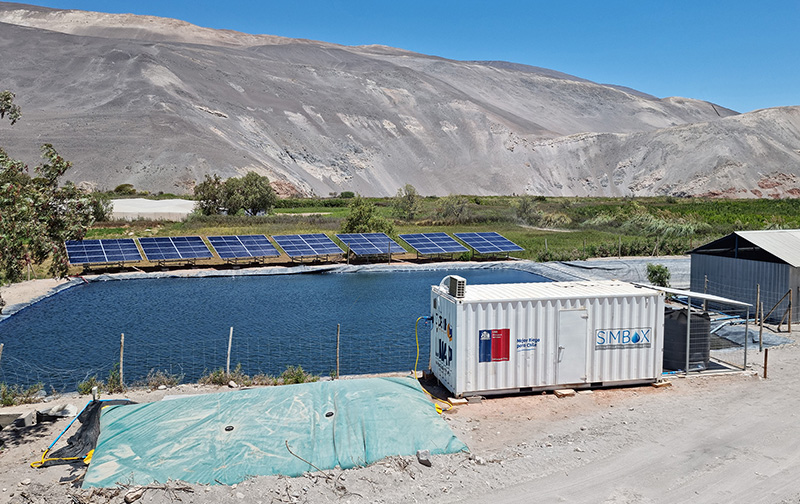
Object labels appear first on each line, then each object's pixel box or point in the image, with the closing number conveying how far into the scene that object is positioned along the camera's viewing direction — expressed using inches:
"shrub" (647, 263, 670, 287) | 1162.6
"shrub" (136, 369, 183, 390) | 621.9
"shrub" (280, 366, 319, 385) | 625.9
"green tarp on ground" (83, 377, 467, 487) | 414.3
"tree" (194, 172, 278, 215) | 2338.8
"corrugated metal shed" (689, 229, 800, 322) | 885.2
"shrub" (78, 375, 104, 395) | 609.3
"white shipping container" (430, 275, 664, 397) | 576.1
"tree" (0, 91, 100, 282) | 465.1
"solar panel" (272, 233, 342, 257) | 1600.6
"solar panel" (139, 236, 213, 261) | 1496.1
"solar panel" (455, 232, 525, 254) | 1705.2
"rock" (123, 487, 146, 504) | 381.7
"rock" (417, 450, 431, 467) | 436.8
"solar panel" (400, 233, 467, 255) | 1672.0
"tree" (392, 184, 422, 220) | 2623.0
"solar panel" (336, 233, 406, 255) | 1635.1
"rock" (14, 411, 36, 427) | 517.3
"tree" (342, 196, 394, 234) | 1833.2
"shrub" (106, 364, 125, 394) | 608.4
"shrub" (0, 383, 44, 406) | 579.2
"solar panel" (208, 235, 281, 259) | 1556.3
